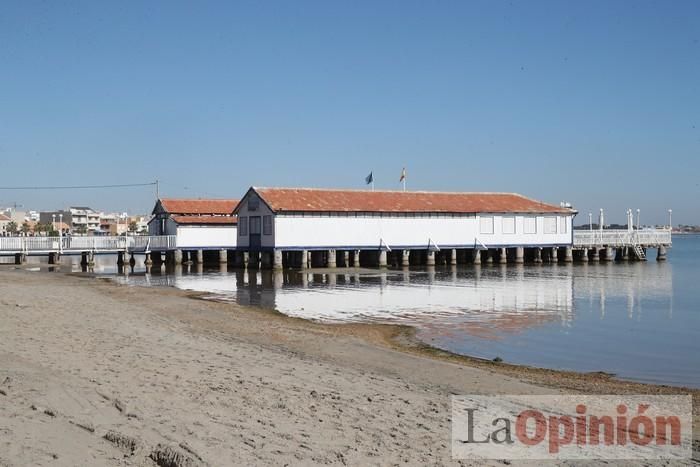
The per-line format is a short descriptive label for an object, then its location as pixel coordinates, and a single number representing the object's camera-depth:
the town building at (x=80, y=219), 161.50
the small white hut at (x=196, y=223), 55.84
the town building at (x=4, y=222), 143.00
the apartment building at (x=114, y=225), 166.90
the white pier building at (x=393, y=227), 50.88
